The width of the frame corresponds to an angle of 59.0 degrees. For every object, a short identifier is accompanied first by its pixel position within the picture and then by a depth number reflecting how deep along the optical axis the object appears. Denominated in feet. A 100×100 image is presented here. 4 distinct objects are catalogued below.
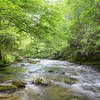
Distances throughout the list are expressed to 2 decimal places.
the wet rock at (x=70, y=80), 15.38
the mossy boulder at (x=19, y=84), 12.28
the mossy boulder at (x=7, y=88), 10.63
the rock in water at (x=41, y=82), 13.57
